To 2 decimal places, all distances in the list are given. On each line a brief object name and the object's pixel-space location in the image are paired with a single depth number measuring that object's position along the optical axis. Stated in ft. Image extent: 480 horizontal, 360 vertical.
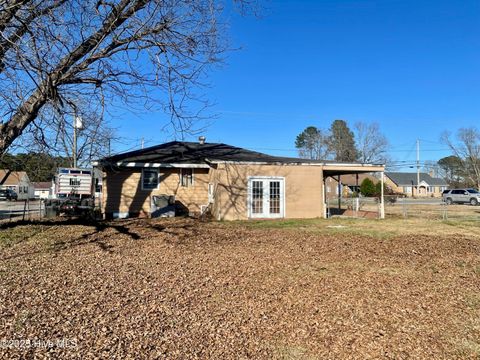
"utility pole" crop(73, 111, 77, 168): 28.26
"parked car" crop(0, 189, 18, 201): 152.97
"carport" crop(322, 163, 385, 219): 54.54
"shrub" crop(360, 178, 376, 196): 167.94
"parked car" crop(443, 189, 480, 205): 118.36
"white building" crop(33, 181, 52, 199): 178.35
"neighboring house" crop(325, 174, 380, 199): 192.43
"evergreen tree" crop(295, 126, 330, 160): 208.54
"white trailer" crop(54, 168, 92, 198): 59.21
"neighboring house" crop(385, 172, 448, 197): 229.04
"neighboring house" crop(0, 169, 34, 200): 177.68
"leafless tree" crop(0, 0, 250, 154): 20.25
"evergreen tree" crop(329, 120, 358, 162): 198.90
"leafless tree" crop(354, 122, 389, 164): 194.29
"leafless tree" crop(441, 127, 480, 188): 195.21
